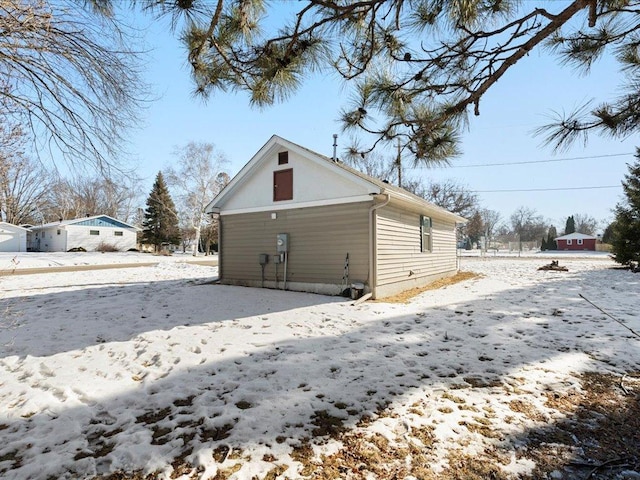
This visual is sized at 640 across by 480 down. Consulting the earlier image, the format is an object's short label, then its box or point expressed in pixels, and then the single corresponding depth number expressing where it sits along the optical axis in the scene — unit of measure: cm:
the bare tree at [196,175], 2584
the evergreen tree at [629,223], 1413
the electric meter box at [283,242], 927
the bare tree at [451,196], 3097
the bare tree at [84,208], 3691
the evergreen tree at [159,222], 3372
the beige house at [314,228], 809
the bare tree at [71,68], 308
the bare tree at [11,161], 347
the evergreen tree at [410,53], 328
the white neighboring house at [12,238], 2925
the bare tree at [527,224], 6444
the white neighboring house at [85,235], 3056
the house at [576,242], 4866
